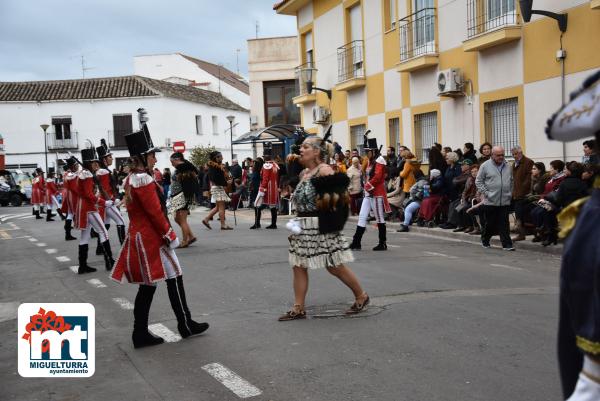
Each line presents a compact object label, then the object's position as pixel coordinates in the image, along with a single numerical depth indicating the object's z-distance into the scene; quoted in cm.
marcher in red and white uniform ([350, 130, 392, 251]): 1204
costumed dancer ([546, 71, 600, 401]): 212
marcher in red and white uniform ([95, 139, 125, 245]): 1180
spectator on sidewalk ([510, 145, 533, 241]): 1313
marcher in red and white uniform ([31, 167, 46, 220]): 2653
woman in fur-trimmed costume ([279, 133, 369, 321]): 689
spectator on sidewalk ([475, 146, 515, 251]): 1235
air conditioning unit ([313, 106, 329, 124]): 2639
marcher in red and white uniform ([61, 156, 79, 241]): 1149
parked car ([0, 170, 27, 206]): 4112
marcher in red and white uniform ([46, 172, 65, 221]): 2480
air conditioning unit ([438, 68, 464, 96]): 1750
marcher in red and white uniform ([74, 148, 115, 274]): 1105
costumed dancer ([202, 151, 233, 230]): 1650
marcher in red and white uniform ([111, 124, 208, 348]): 630
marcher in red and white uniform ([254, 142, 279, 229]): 1744
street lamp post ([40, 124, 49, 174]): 5021
